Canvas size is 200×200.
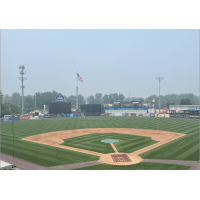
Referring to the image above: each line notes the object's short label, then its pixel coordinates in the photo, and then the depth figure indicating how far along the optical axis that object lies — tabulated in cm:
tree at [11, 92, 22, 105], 18488
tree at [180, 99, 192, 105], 10945
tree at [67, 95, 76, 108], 18300
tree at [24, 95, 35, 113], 13950
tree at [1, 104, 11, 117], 7764
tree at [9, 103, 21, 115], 9436
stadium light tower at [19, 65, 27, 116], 6829
